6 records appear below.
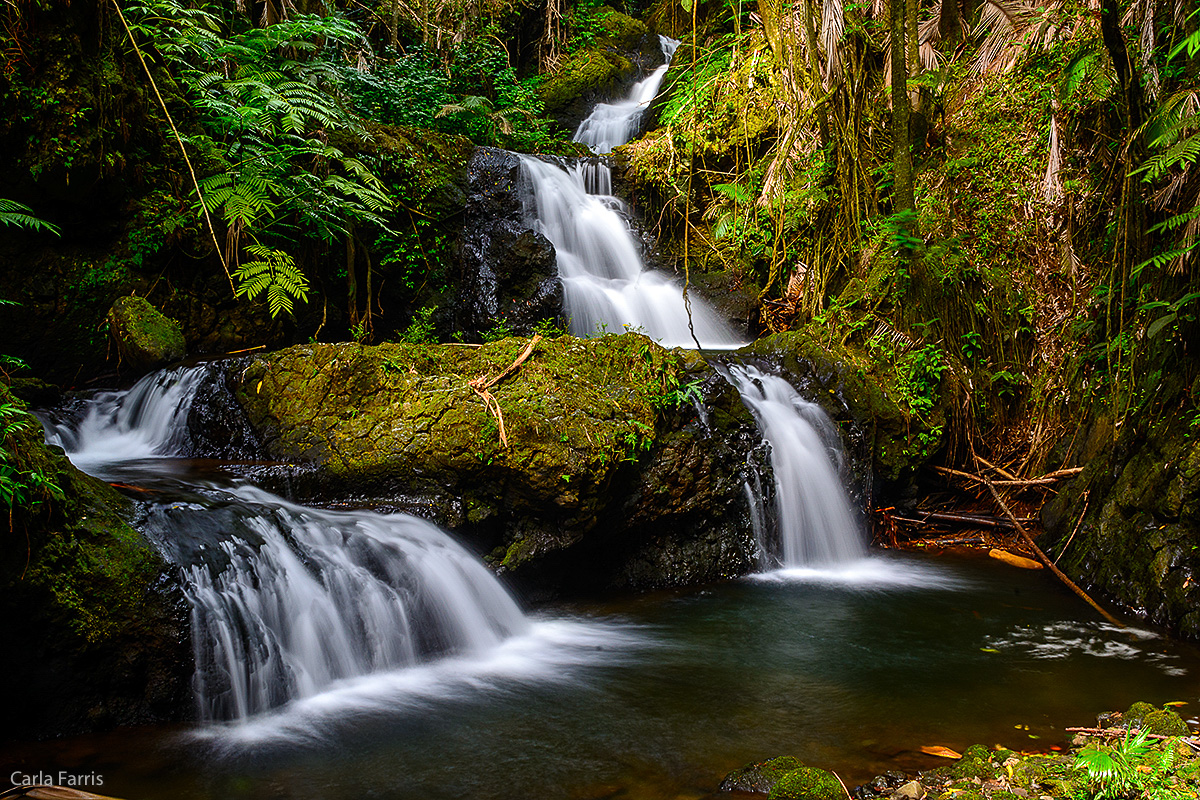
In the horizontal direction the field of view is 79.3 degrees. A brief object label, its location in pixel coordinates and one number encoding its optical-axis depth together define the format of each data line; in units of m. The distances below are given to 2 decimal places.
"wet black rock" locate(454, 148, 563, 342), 8.12
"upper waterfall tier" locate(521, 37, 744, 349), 8.45
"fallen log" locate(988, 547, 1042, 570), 6.02
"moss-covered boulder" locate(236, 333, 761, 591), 5.07
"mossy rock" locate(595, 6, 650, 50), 14.66
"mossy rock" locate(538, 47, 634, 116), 13.03
